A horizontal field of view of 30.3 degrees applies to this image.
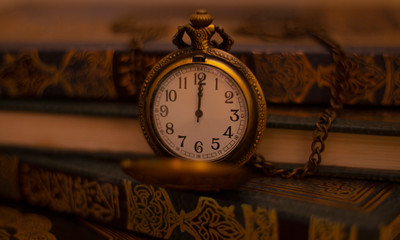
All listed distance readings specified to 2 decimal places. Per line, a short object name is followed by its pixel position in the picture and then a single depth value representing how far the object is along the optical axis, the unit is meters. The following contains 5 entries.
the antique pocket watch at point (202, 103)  0.26
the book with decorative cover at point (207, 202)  0.25
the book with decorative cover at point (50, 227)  0.28
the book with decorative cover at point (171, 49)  0.28
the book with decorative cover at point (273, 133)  0.27
